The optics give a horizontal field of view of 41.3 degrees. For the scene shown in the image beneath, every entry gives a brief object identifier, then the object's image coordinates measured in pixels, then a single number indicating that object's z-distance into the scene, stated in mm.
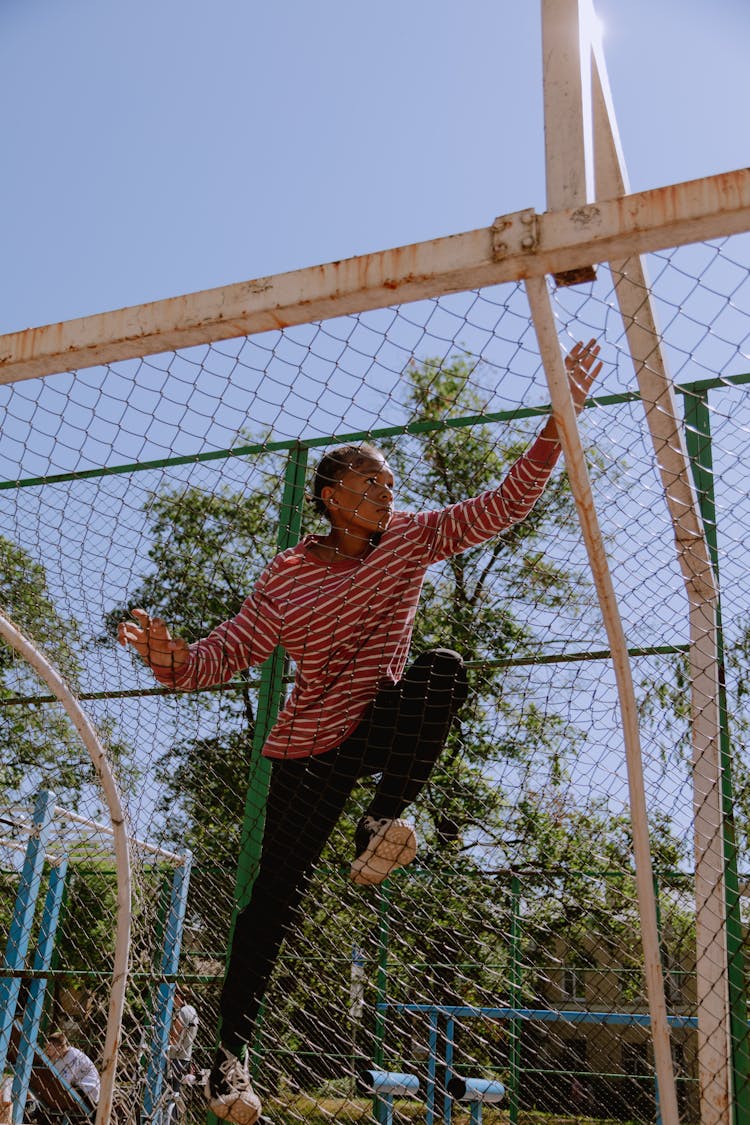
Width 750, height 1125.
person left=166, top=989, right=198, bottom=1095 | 3445
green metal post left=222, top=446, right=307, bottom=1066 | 3150
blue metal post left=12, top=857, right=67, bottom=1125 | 5031
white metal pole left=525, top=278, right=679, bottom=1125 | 1854
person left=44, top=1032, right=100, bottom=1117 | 7078
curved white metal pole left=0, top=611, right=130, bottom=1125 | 2760
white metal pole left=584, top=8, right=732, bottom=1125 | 2139
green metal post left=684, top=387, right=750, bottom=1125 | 2572
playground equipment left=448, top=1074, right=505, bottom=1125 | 4750
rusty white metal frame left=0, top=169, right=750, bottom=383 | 1646
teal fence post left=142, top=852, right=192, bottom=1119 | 3452
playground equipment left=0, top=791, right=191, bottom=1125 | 4793
